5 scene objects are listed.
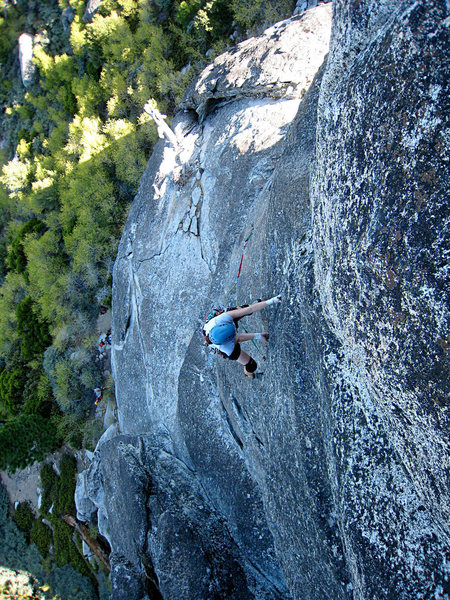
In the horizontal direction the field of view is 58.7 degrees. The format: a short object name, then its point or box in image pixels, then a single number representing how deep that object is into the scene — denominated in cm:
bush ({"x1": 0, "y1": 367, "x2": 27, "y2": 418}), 1834
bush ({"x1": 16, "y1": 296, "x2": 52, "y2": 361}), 1836
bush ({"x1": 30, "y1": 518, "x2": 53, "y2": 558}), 1580
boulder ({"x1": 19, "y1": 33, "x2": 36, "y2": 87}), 2669
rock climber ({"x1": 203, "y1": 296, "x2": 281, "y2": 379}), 521
